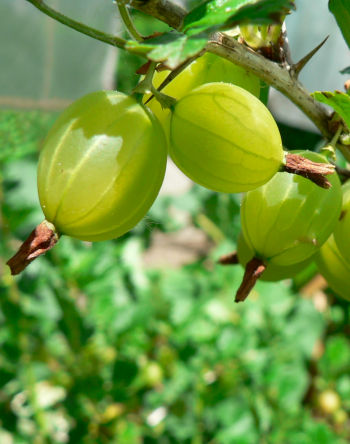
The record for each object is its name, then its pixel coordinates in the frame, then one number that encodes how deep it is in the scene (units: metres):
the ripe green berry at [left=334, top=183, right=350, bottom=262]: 0.19
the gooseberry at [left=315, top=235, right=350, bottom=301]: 0.20
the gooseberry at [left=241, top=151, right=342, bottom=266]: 0.19
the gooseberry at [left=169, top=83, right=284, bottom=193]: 0.18
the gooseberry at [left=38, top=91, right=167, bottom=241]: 0.17
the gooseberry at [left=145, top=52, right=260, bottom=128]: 0.19
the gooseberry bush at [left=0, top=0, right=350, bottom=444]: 0.17
